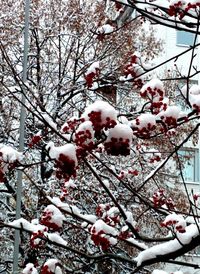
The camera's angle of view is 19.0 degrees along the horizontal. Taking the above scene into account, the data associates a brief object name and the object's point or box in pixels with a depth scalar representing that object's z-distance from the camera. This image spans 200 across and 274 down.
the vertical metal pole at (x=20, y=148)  6.78
